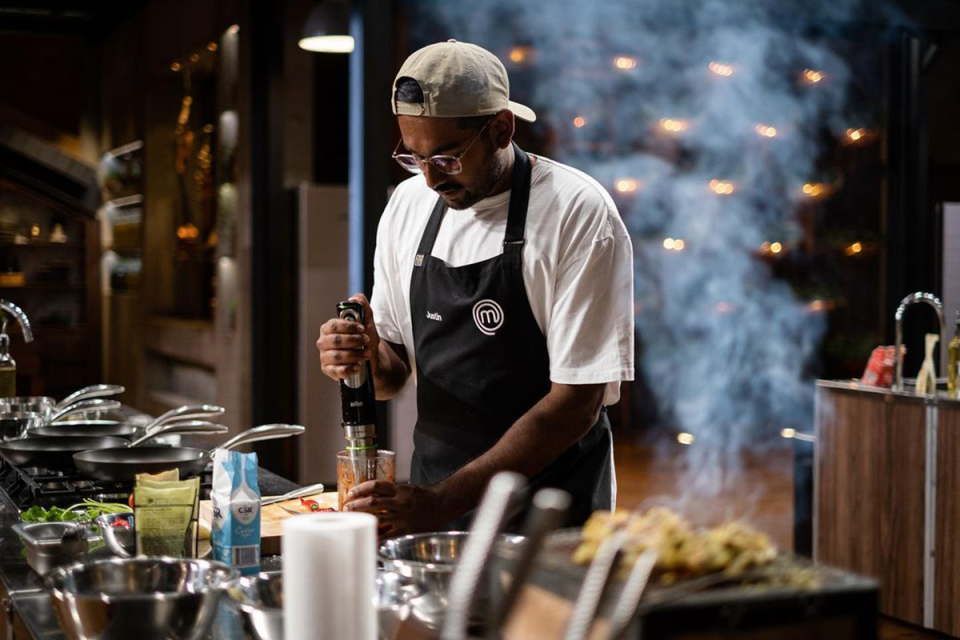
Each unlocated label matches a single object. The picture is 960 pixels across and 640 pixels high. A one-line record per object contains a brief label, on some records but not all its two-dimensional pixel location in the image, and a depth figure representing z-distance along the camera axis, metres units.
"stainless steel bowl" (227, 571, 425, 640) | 1.26
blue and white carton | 1.68
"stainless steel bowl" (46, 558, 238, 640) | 1.29
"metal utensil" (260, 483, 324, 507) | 2.10
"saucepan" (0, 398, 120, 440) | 2.93
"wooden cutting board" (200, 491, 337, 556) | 1.87
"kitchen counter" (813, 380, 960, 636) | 4.49
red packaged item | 4.94
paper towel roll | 1.12
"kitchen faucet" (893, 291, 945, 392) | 4.67
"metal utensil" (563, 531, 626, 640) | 0.81
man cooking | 2.12
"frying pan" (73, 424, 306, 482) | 2.18
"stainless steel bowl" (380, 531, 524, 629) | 1.33
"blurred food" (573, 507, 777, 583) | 0.96
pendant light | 5.71
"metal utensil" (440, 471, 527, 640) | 0.77
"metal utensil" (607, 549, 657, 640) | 0.86
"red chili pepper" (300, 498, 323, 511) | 2.07
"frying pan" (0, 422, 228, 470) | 2.50
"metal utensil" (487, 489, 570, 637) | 0.79
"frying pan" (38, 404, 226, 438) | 2.58
